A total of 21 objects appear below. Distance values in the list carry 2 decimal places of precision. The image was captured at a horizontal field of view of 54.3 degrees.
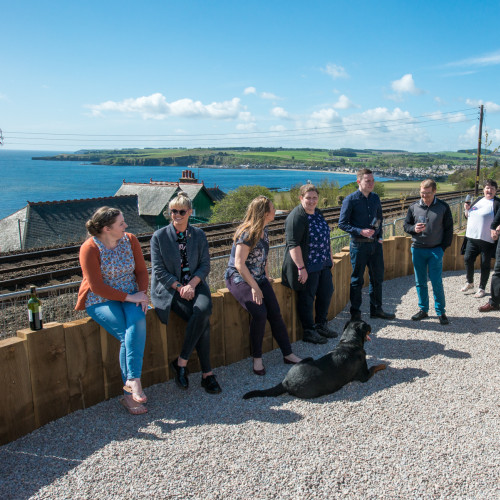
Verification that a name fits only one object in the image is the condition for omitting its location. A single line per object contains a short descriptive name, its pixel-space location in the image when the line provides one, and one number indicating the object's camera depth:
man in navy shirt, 6.05
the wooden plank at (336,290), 6.50
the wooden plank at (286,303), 5.54
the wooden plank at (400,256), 8.42
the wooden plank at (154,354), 4.36
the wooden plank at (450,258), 9.08
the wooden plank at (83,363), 3.89
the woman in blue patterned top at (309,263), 5.34
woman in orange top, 3.96
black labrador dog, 4.16
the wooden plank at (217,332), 4.82
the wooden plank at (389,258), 8.25
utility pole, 33.25
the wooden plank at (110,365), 4.10
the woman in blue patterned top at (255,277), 4.74
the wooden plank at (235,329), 4.92
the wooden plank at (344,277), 6.90
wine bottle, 3.62
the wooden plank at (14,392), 3.48
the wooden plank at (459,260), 9.17
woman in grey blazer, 4.36
